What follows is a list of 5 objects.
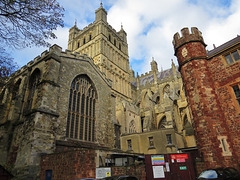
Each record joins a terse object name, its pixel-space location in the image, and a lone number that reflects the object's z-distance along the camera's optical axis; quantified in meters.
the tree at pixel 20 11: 6.57
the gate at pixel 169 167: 9.52
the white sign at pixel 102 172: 9.03
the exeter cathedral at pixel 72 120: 10.62
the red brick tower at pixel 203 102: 8.68
